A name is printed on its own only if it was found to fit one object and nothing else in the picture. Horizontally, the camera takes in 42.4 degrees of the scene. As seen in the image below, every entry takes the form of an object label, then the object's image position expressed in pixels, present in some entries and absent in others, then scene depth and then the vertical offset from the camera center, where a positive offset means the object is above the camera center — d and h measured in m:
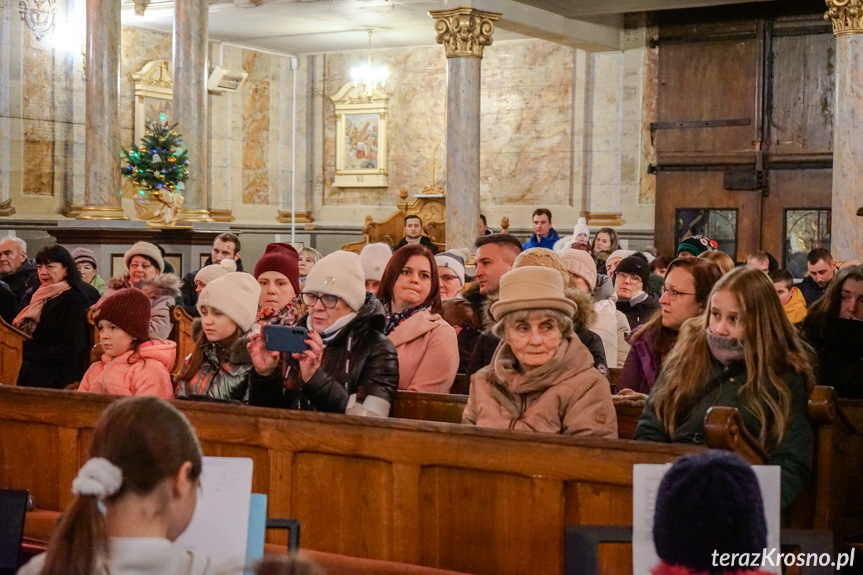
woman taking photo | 4.02 -0.48
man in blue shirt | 12.36 +0.04
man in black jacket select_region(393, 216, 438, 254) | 13.73 +0.03
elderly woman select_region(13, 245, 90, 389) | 7.09 -0.68
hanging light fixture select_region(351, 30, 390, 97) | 18.84 +2.61
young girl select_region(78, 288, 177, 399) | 4.73 -0.55
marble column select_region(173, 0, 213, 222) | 13.54 +1.67
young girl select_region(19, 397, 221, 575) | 1.94 -0.50
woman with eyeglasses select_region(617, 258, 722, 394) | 4.73 -0.35
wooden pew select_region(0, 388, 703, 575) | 3.23 -0.77
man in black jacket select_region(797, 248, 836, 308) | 9.46 -0.30
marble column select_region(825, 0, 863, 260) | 11.48 +1.08
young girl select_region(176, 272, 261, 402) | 4.52 -0.43
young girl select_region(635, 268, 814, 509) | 3.46 -0.46
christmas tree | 12.97 +0.76
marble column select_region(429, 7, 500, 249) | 13.30 +1.48
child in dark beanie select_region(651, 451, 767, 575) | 2.09 -0.53
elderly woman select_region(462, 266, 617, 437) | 3.62 -0.46
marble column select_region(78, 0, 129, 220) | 13.11 +1.37
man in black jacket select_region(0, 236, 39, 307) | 9.70 -0.36
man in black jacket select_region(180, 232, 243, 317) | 9.39 -0.20
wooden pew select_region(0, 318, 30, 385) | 7.10 -0.81
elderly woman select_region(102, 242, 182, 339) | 7.62 -0.40
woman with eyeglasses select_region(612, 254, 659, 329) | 7.07 -0.37
